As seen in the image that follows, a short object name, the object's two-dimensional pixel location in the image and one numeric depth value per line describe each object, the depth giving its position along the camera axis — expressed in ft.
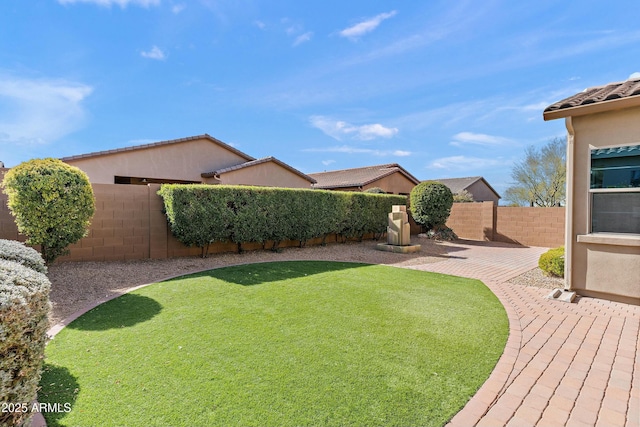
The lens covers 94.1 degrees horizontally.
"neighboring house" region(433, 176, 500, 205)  131.55
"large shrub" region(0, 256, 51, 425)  6.50
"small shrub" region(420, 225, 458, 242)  57.98
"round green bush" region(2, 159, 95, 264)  22.25
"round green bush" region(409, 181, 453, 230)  56.39
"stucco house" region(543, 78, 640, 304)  19.70
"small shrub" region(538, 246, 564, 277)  26.91
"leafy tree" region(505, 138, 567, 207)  92.27
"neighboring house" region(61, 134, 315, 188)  52.21
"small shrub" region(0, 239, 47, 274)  13.57
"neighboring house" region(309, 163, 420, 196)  82.33
